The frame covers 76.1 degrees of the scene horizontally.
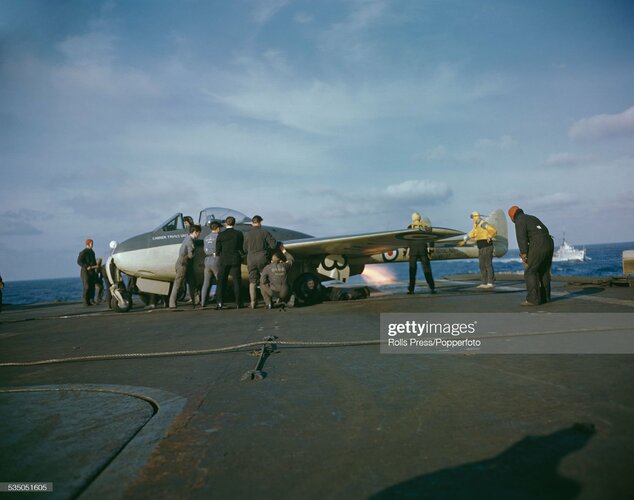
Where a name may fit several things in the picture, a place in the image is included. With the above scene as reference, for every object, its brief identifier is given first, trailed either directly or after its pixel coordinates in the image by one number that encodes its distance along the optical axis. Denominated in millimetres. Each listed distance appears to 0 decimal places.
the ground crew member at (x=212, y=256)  9562
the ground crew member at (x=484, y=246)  11961
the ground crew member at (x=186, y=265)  9789
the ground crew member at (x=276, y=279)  9133
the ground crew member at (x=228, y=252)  9234
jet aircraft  9922
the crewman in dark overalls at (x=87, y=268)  13938
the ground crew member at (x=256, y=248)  9278
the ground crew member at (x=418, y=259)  11359
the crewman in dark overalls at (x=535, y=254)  7562
